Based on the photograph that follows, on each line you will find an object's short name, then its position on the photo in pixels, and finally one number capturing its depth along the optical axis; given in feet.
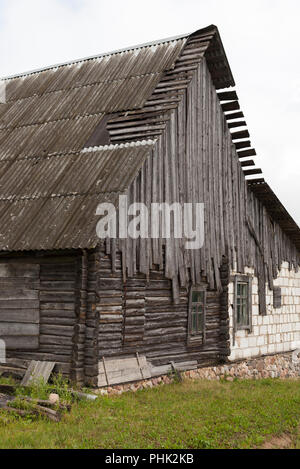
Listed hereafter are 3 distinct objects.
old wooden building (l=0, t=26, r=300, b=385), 34.83
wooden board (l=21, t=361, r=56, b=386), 33.63
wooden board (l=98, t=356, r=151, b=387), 34.42
